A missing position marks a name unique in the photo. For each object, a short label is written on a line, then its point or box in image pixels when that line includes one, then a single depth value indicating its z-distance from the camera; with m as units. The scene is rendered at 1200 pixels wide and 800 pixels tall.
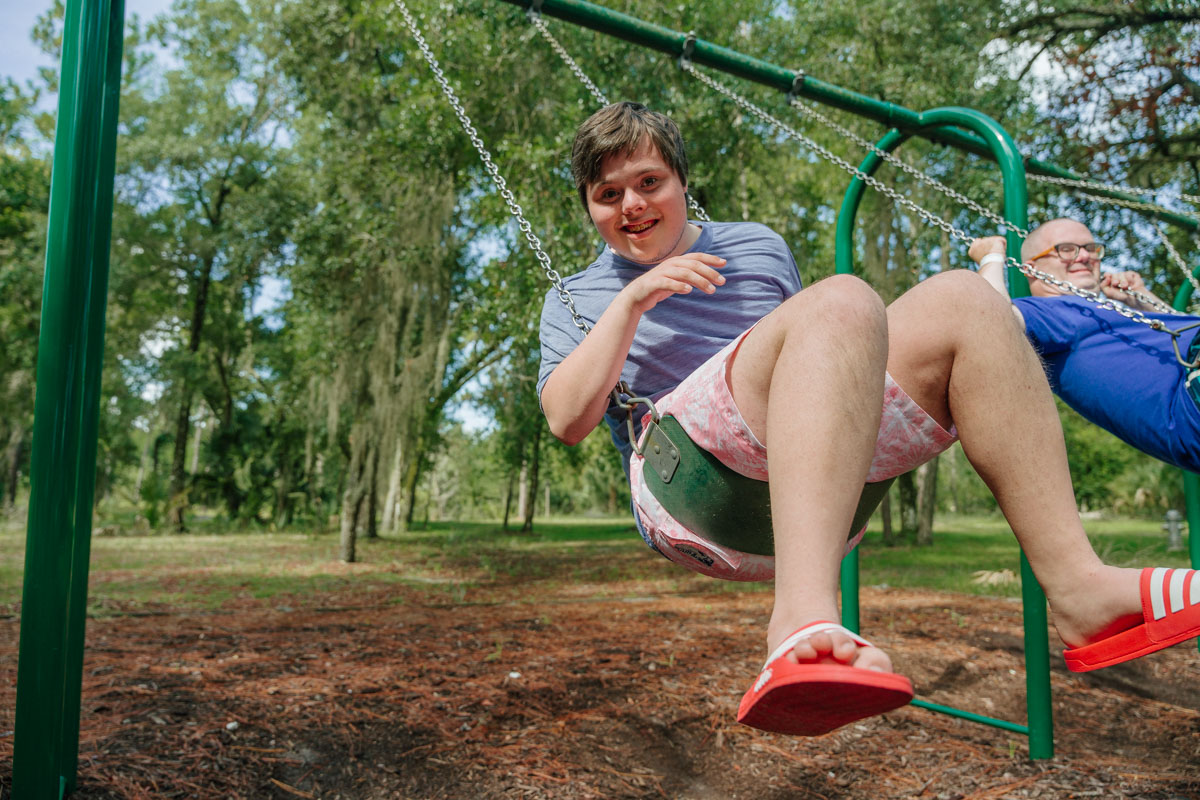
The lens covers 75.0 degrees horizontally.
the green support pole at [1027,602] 2.04
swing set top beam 2.65
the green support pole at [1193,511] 2.88
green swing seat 1.18
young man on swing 0.91
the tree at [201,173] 12.36
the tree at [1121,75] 6.69
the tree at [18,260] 12.49
